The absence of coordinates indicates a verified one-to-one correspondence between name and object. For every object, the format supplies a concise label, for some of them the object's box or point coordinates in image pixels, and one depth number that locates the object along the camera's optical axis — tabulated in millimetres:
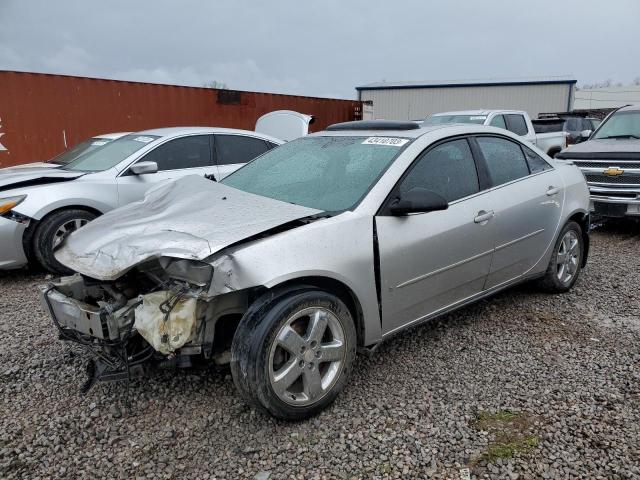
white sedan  5031
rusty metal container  10008
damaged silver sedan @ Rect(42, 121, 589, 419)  2537
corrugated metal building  27609
